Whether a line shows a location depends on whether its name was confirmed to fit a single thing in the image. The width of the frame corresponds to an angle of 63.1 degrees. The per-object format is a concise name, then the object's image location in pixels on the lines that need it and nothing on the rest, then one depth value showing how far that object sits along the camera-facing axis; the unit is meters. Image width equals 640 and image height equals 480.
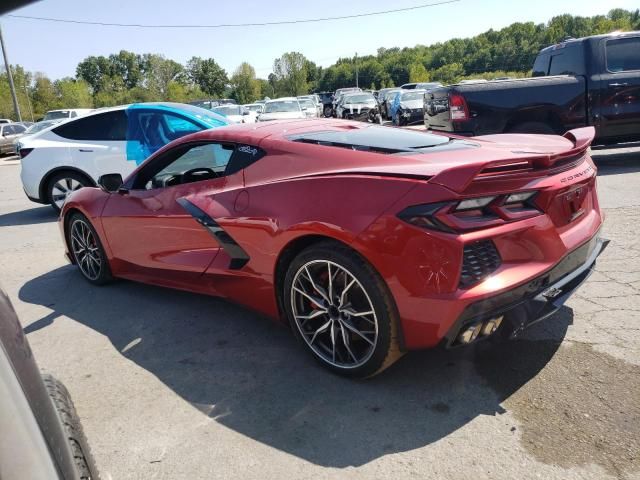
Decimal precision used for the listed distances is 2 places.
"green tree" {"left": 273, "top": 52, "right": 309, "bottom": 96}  89.69
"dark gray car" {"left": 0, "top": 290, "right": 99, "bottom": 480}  1.11
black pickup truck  7.92
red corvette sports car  2.48
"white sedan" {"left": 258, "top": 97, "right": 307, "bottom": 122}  19.34
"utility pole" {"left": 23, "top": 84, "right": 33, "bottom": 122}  50.09
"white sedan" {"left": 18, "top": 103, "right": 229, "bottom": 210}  7.85
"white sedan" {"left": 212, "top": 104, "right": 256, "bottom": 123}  20.52
